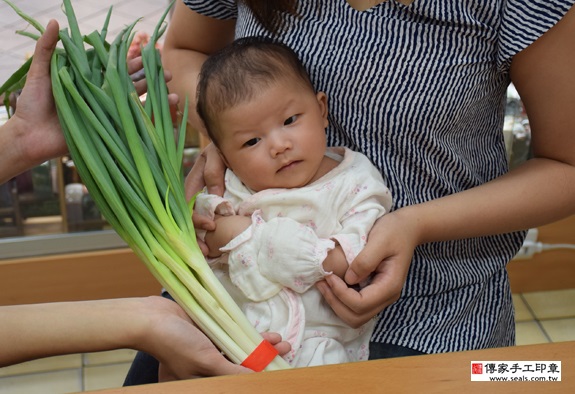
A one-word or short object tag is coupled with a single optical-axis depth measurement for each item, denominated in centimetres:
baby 118
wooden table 81
